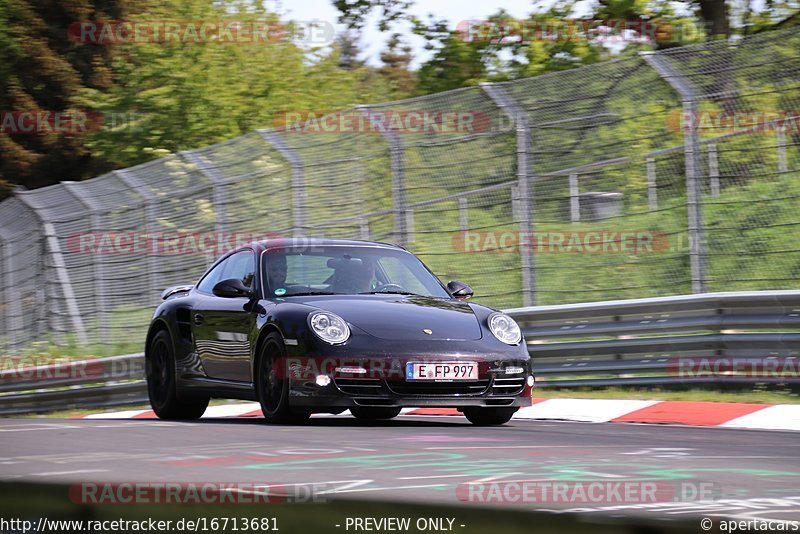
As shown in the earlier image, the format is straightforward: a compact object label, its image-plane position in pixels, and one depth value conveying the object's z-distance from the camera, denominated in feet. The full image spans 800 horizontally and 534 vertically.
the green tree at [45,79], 205.98
